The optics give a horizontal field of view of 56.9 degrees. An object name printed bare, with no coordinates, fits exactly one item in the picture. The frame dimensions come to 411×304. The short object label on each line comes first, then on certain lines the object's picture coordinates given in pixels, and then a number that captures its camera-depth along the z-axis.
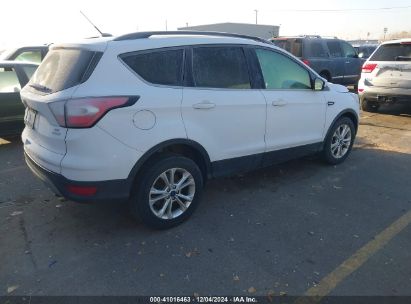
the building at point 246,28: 47.56
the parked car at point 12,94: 6.40
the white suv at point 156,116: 3.13
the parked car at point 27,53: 9.85
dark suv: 11.66
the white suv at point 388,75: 8.18
